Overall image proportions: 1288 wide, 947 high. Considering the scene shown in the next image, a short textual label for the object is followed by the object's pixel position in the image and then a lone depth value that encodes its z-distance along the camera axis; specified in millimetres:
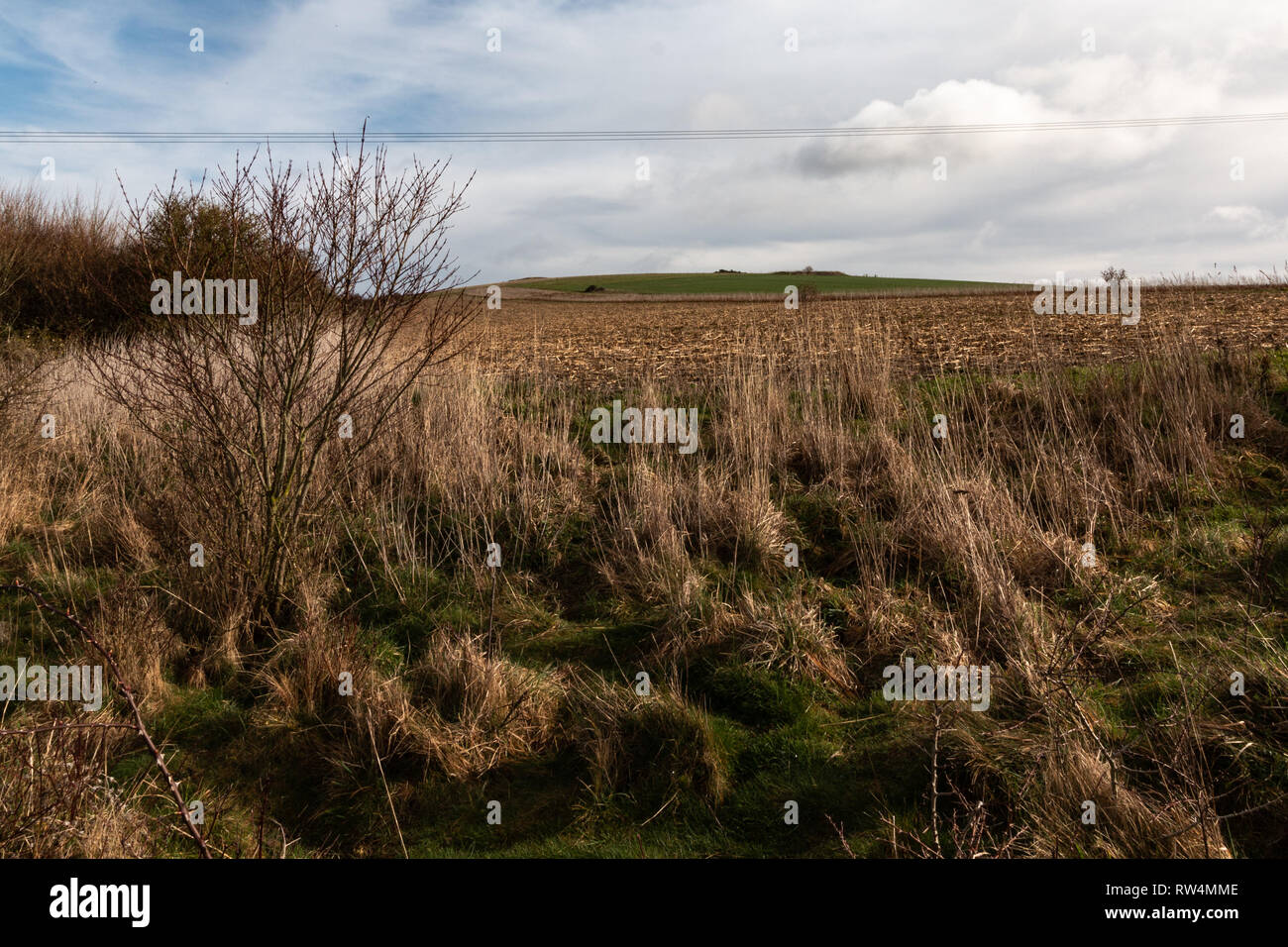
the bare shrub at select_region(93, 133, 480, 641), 5617
